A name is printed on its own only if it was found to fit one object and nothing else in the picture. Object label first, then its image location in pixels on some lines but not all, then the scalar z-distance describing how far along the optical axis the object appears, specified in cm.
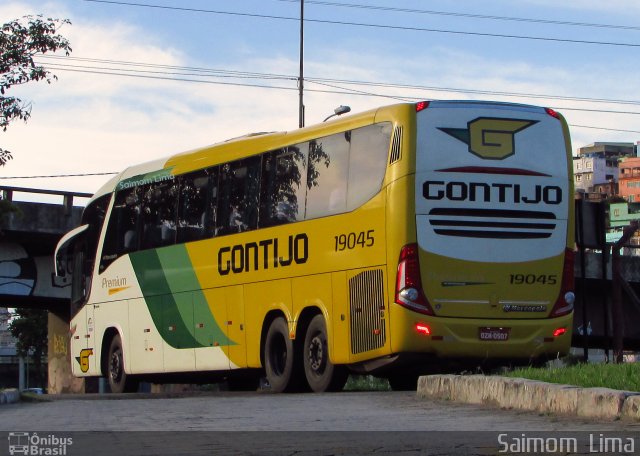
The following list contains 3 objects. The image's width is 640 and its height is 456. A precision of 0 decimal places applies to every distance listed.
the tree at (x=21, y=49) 2745
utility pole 4631
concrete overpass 3900
